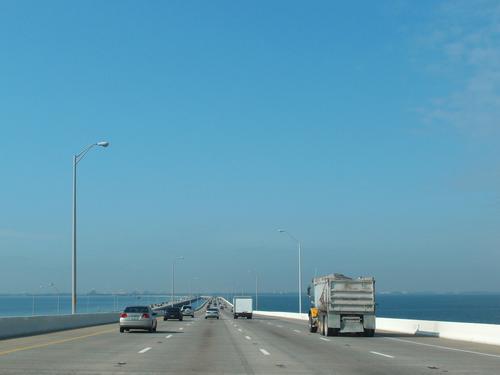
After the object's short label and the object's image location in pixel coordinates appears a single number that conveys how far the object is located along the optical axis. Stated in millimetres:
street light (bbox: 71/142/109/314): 42500
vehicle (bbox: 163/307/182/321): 65438
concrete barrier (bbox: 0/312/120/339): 32125
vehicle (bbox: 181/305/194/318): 87062
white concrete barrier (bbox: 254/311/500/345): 31703
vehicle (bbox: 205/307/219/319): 73938
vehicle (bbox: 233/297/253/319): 78500
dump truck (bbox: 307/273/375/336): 34625
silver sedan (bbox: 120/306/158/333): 37250
